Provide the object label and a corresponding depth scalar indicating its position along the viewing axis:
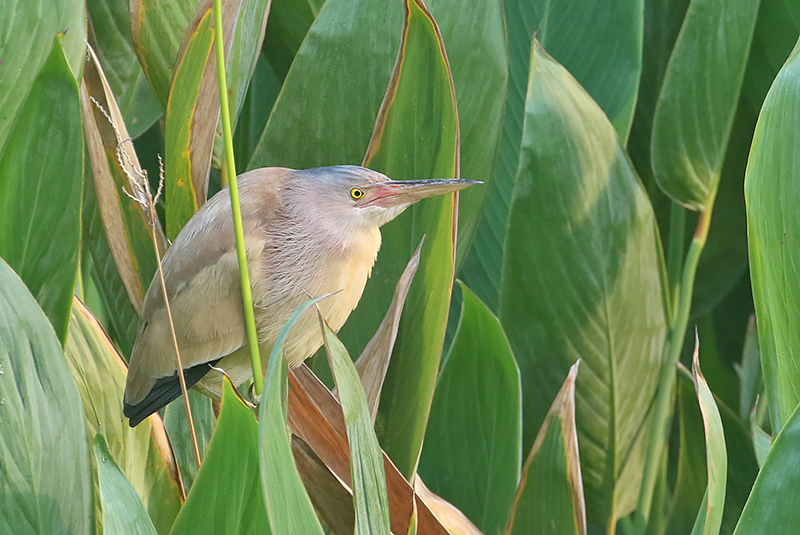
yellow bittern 7.81
